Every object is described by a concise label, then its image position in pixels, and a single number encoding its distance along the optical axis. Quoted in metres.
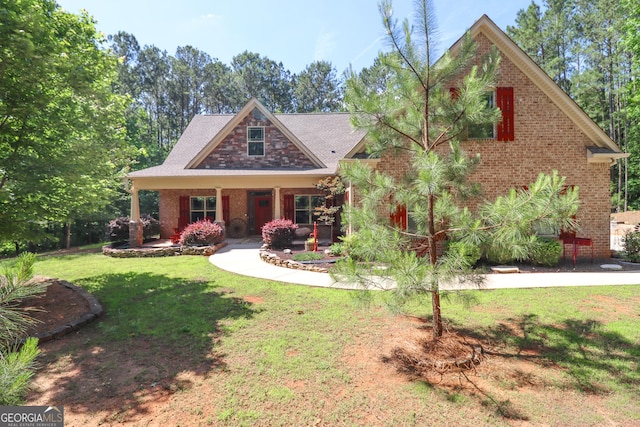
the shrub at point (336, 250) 10.27
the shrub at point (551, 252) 9.30
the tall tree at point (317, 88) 47.03
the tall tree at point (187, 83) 43.88
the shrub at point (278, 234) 12.53
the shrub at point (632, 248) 10.24
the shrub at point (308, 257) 10.30
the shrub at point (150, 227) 16.97
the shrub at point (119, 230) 15.48
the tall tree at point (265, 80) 47.56
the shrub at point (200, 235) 13.20
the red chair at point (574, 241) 9.55
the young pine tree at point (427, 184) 3.43
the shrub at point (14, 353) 1.66
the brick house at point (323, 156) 10.25
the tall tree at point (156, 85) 43.69
